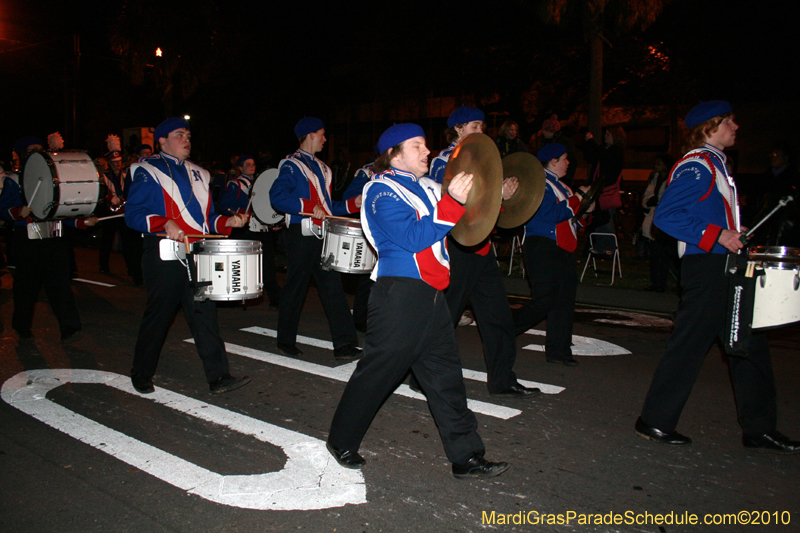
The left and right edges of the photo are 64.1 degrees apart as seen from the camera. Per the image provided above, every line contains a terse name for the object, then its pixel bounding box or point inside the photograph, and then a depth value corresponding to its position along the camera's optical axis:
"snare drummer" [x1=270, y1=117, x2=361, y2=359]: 6.38
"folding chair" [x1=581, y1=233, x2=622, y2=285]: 11.59
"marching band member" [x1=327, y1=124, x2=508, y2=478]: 3.51
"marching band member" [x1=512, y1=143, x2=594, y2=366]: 5.95
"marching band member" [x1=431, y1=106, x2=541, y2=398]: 4.86
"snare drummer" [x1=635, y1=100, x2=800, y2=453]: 3.99
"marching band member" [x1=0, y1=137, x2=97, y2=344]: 7.16
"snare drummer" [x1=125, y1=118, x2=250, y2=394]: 5.02
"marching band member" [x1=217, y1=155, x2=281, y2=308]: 9.24
